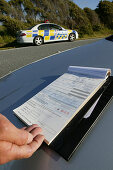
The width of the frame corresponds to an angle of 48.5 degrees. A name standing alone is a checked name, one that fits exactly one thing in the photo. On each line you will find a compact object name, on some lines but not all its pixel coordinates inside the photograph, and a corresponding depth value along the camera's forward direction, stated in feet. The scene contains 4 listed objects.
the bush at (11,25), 26.17
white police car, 19.08
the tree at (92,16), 44.91
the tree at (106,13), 48.29
